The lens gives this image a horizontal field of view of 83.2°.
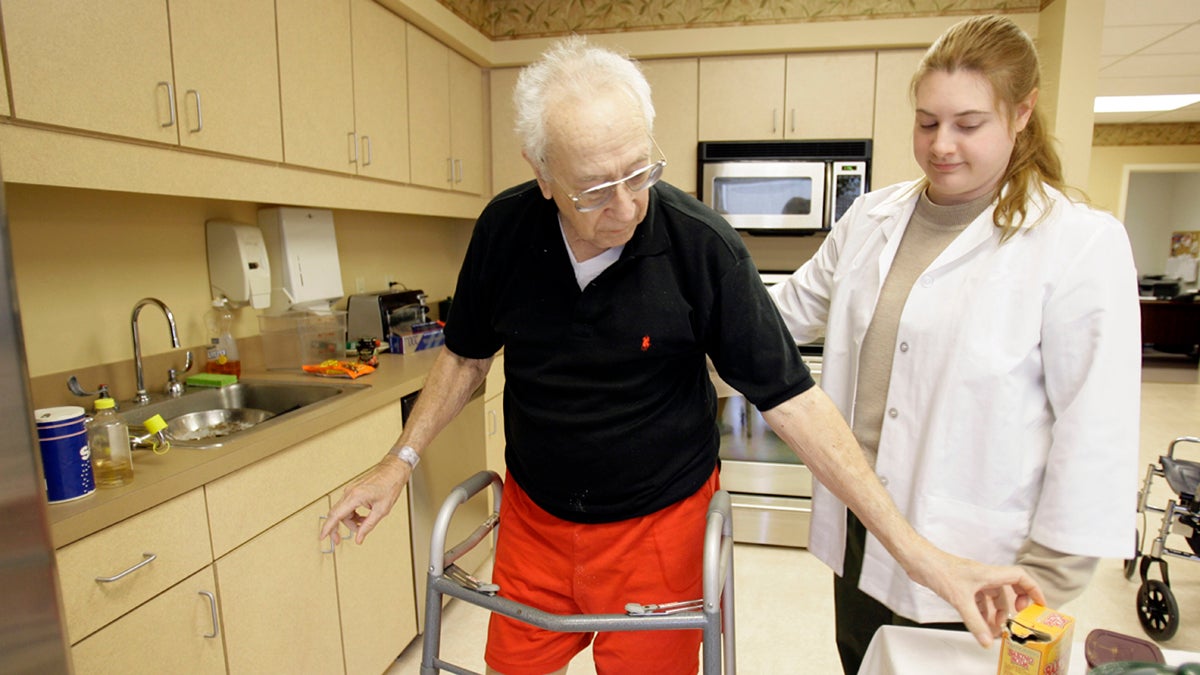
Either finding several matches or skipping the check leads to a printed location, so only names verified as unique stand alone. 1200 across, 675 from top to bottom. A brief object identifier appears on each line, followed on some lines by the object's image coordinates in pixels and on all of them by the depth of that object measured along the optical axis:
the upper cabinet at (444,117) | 2.72
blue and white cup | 1.14
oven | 2.96
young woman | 1.00
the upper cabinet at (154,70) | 1.26
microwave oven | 3.11
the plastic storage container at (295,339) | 2.31
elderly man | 0.97
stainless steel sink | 1.82
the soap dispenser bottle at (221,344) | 2.07
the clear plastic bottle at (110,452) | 1.26
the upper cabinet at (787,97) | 3.12
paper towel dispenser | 2.32
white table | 0.87
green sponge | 1.99
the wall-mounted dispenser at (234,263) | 2.10
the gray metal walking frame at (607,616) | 0.96
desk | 7.34
